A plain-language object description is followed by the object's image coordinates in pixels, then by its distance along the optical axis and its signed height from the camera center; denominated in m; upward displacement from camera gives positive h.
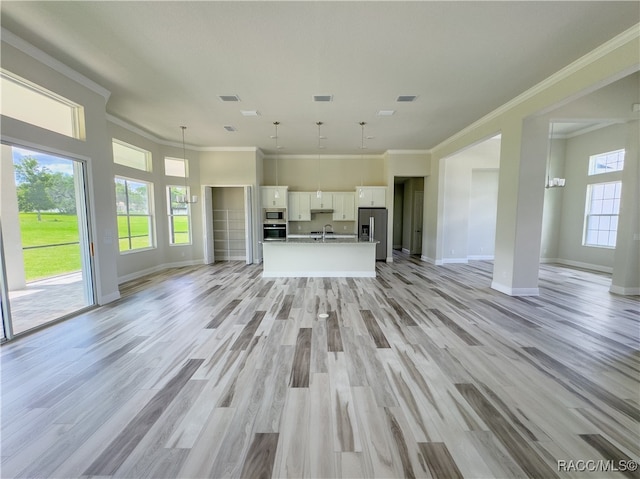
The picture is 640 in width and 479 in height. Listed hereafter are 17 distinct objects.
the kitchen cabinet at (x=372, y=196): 8.20 +0.74
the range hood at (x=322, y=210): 8.53 +0.27
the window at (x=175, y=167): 7.12 +1.49
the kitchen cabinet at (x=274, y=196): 8.16 +0.72
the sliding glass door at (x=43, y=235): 3.46 -0.30
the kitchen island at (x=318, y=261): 6.09 -1.07
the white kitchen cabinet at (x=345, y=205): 8.55 +0.45
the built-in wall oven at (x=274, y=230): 8.26 -0.42
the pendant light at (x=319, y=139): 5.57 +2.15
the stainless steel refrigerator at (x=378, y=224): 8.16 -0.20
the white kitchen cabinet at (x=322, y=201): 8.48 +0.58
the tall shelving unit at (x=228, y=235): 8.20 -0.59
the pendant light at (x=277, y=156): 6.55 +2.16
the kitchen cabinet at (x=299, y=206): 8.46 +0.41
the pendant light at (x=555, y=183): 5.83 +0.88
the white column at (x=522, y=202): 4.33 +0.30
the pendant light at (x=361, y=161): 6.92 +2.04
